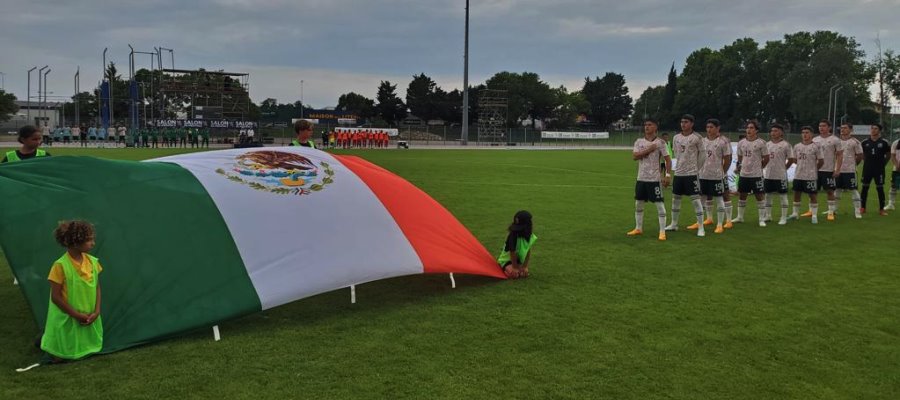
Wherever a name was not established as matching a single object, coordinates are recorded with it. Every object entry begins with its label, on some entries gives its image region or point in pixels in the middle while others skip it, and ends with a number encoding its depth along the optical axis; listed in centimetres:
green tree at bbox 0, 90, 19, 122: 7769
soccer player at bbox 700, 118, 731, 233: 1096
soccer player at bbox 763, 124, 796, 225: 1205
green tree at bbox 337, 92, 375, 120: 9984
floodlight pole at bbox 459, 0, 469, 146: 5562
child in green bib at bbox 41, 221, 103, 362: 447
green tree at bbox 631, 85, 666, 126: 13351
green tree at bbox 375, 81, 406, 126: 9744
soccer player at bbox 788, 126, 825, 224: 1245
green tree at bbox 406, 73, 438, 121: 9931
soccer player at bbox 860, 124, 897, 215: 1340
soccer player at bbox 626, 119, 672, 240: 1012
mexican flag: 507
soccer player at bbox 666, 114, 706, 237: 1059
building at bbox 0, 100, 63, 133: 6321
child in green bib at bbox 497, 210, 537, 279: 721
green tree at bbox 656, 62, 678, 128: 11469
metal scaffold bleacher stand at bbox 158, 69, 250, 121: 5309
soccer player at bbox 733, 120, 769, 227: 1185
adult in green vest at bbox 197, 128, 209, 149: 4406
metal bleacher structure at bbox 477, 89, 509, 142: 6606
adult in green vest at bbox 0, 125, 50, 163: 684
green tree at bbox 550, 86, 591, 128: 11631
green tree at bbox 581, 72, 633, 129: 13425
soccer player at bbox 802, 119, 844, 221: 1274
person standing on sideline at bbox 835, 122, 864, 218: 1314
